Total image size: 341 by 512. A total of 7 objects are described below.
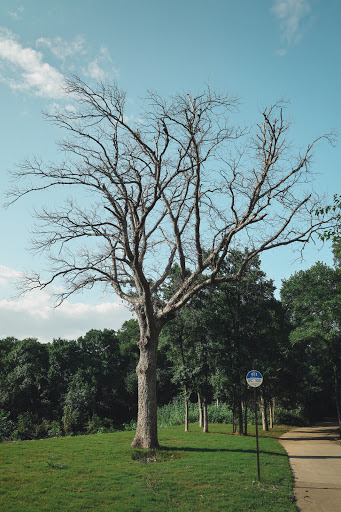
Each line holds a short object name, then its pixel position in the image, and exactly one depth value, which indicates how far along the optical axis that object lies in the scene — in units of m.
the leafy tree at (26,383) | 29.69
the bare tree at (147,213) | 13.15
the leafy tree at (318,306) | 19.59
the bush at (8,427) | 19.68
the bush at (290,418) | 31.66
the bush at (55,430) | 22.80
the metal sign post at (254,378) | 9.27
